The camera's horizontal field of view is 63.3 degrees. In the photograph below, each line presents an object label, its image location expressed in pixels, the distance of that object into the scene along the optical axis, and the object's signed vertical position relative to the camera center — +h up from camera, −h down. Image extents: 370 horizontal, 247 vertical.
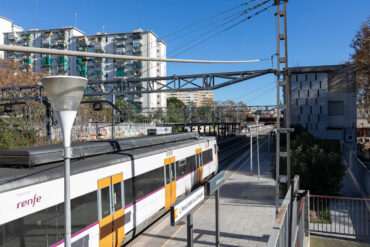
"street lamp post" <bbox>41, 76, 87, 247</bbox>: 3.86 +0.28
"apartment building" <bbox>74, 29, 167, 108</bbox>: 78.44 +16.62
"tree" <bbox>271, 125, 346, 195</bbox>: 11.89 -1.99
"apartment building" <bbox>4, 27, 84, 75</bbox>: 79.50 +22.00
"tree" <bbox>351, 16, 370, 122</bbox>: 24.34 +5.00
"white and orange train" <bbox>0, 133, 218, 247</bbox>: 4.58 -1.40
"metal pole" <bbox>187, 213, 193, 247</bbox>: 5.65 -2.09
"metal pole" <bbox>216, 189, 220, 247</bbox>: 6.84 -2.36
